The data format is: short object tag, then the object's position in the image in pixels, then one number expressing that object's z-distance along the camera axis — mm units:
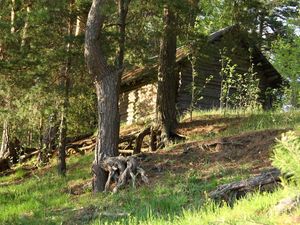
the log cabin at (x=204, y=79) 21953
